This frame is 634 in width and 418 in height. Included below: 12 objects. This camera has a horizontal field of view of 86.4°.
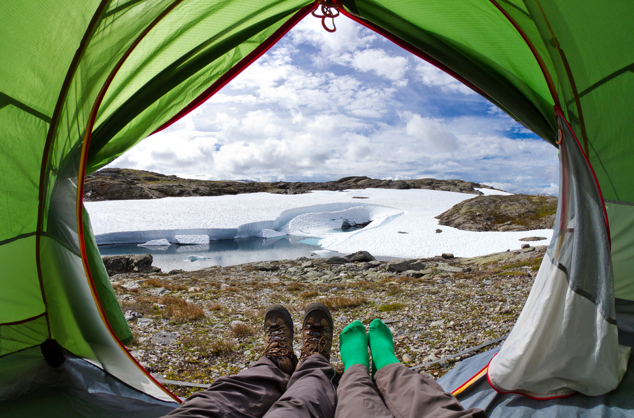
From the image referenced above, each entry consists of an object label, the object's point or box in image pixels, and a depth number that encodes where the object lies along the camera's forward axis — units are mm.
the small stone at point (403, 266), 9406
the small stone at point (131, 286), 7111
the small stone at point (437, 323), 3917
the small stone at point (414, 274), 8133
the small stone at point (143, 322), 4323
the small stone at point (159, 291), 6559
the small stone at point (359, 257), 11862
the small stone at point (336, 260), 11553
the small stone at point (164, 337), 3743
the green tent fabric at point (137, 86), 1980
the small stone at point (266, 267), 10388
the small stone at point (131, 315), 4500
